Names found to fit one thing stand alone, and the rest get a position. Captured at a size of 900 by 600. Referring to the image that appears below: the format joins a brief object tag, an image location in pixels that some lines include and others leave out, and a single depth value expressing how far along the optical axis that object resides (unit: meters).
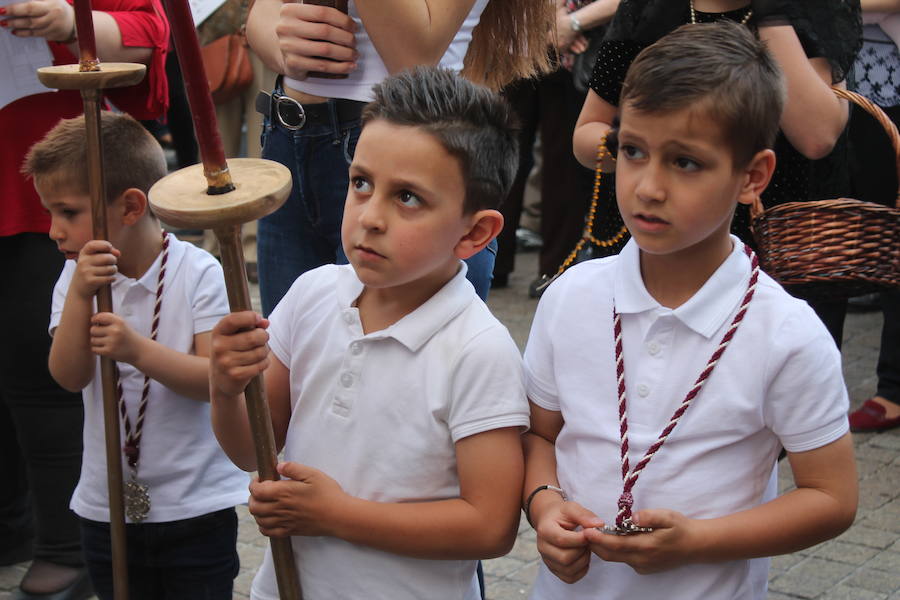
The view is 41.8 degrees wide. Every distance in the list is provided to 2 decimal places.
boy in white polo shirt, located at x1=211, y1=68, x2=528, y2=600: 1.87
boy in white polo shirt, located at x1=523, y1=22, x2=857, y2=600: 1.77
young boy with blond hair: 2.60
